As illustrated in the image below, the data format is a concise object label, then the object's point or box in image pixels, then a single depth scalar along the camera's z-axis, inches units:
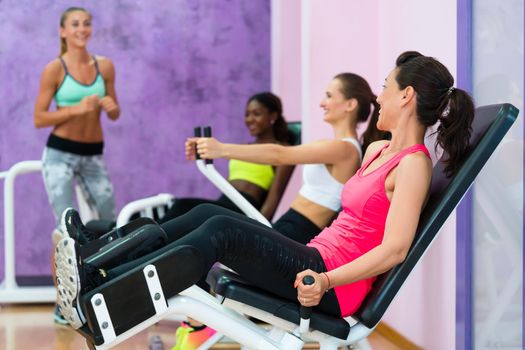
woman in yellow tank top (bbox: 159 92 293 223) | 164.2
